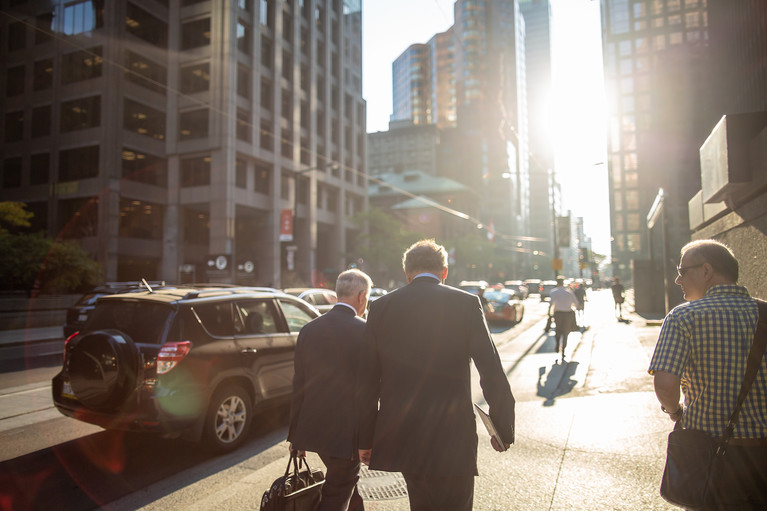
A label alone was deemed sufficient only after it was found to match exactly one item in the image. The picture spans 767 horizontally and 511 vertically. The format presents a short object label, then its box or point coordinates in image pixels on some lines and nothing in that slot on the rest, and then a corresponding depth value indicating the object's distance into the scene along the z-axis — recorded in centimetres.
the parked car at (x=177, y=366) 458
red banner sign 3937
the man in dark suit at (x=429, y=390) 238
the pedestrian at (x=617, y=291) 2244
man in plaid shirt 214
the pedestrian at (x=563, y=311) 1109
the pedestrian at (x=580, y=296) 1997
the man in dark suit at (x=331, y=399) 287
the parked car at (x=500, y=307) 2027
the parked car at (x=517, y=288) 4122
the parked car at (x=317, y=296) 1295
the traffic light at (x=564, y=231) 2731
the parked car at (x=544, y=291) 4268
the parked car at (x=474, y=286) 2555
